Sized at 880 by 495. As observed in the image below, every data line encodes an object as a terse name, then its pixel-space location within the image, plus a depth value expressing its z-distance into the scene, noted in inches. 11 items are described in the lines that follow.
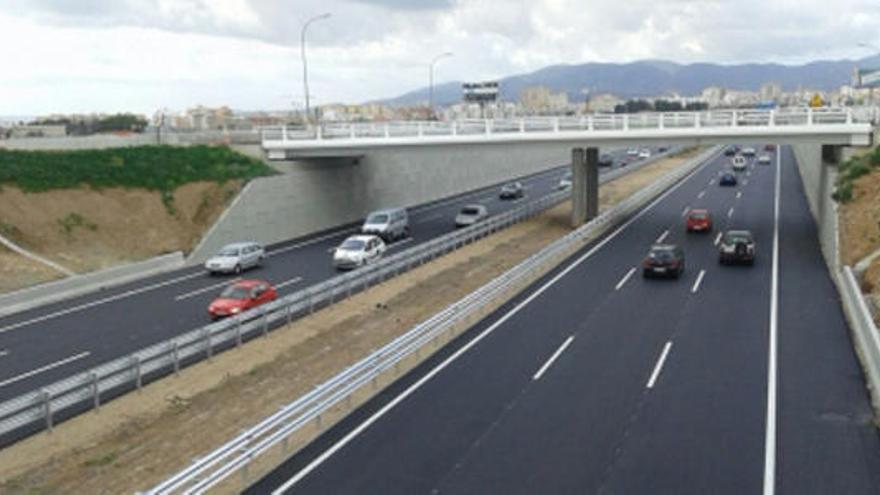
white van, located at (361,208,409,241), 1824.6
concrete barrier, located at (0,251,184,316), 1247.2
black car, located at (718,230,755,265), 1387.8
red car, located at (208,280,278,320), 1093.1
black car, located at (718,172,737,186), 2792.8
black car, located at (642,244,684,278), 1286.9
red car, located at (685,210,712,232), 1769.2
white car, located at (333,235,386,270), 1489.9
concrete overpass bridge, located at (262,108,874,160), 1604.3
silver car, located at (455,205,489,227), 2030.0
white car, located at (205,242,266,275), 1480.1
